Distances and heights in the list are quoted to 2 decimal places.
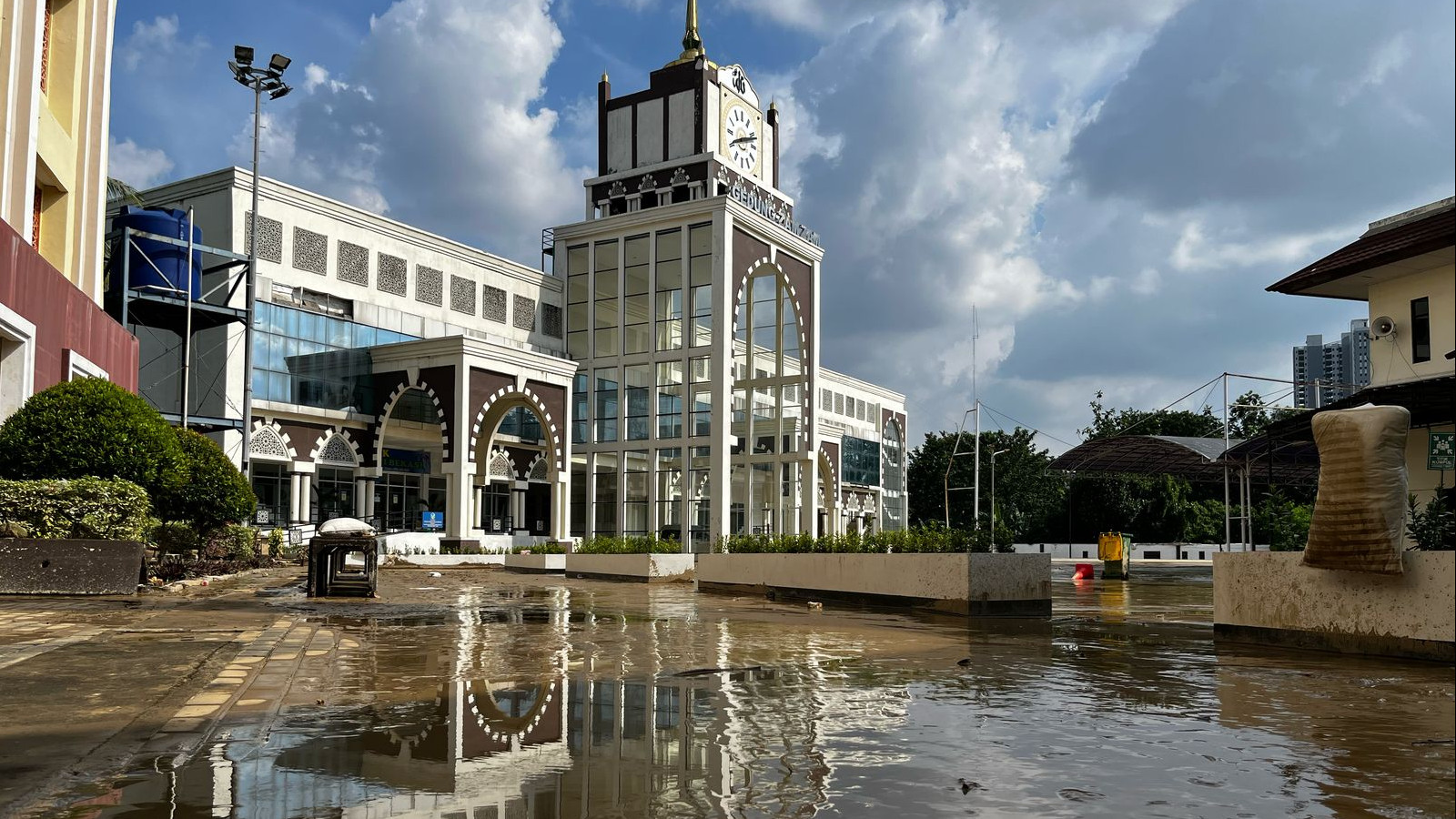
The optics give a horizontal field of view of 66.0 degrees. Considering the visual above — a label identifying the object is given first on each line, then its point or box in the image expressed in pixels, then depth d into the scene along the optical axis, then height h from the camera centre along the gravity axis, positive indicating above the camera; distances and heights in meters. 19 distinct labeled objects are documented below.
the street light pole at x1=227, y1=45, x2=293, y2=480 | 34.28 +12.84
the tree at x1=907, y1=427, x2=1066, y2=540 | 73.06 +1.16
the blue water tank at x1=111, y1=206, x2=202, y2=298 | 35.22 +7.80
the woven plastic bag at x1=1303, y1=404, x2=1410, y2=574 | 9.81 +0.15
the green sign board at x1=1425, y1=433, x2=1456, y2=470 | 19.08 +0.86
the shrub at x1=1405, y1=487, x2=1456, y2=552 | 10.73 -0.23
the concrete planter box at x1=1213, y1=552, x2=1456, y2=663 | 9.84 -0.99
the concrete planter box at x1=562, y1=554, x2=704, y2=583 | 27.95 -1.74
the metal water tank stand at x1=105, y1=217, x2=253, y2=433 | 34.38 +6.15
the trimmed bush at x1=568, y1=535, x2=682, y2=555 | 29.36 -1.24
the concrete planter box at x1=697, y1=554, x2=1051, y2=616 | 15.55 -1.19
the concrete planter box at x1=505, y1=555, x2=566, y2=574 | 33.19 -1.93
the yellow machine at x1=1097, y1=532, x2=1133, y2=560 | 34.09 -1.36
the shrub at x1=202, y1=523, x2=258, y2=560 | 23.95 -1.03
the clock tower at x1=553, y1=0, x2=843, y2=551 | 52.06 +8.64
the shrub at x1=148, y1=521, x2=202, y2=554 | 19.94 -0.69
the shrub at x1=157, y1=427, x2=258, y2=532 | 19.88 +0.14
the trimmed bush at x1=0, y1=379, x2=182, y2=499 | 16.05 +0.88
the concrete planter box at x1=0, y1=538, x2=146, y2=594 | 14.35 -0.89
